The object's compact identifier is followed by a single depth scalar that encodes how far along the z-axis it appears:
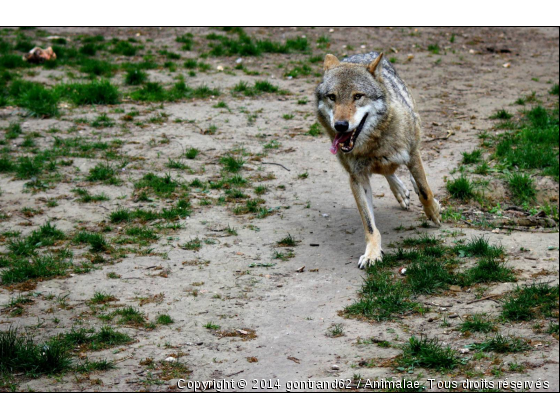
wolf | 12.73
